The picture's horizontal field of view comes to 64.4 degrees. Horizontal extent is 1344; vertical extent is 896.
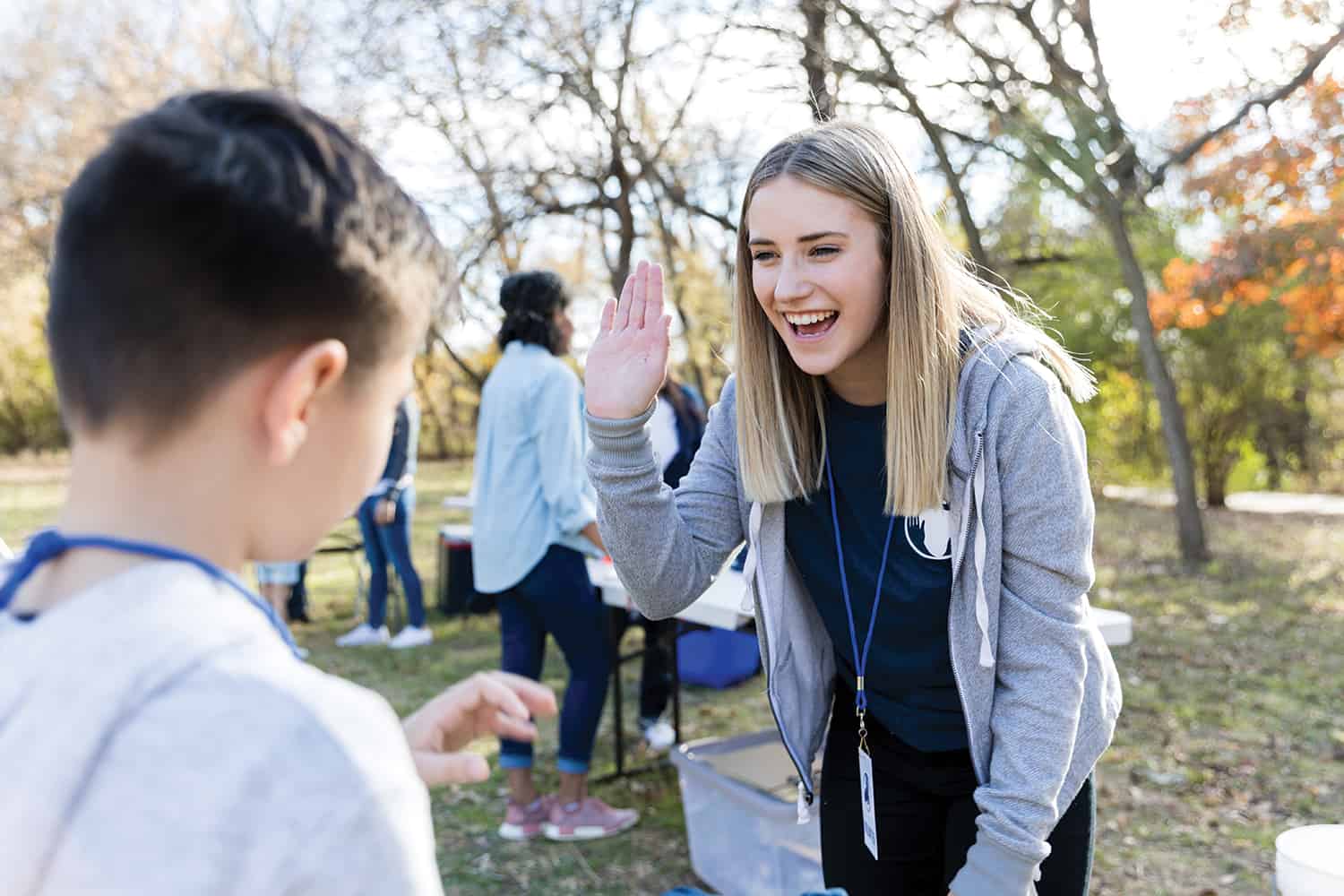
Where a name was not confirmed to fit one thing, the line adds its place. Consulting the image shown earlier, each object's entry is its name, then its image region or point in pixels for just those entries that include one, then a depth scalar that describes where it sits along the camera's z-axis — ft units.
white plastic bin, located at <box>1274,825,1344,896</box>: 5.69
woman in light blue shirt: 12.73
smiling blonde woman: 5.16
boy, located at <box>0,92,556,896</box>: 2.10
